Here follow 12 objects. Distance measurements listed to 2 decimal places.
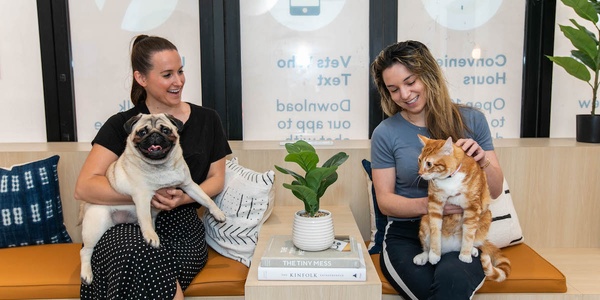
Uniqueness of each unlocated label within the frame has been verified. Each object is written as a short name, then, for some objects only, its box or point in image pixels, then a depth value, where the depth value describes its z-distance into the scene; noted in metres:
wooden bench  2.76
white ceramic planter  1.83
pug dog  2.03
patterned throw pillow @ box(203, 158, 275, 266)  2.38
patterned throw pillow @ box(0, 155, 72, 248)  2.60
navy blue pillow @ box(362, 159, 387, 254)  2.46
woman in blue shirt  2.08
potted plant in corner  2.75
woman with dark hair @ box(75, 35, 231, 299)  1.92
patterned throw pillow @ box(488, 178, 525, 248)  2.41
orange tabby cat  1.82
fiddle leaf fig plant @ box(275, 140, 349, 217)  1.84
